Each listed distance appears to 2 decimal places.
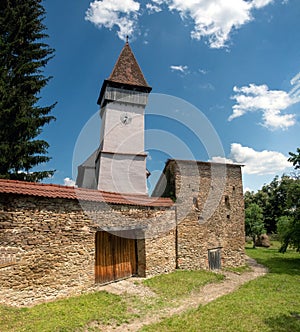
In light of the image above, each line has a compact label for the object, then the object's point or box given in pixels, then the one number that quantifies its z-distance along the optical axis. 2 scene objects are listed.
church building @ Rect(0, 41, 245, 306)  6.93
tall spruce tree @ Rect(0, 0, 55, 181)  11.67
